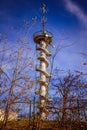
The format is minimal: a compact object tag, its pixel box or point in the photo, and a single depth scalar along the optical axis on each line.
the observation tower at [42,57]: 24.21
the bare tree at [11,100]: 6.65
